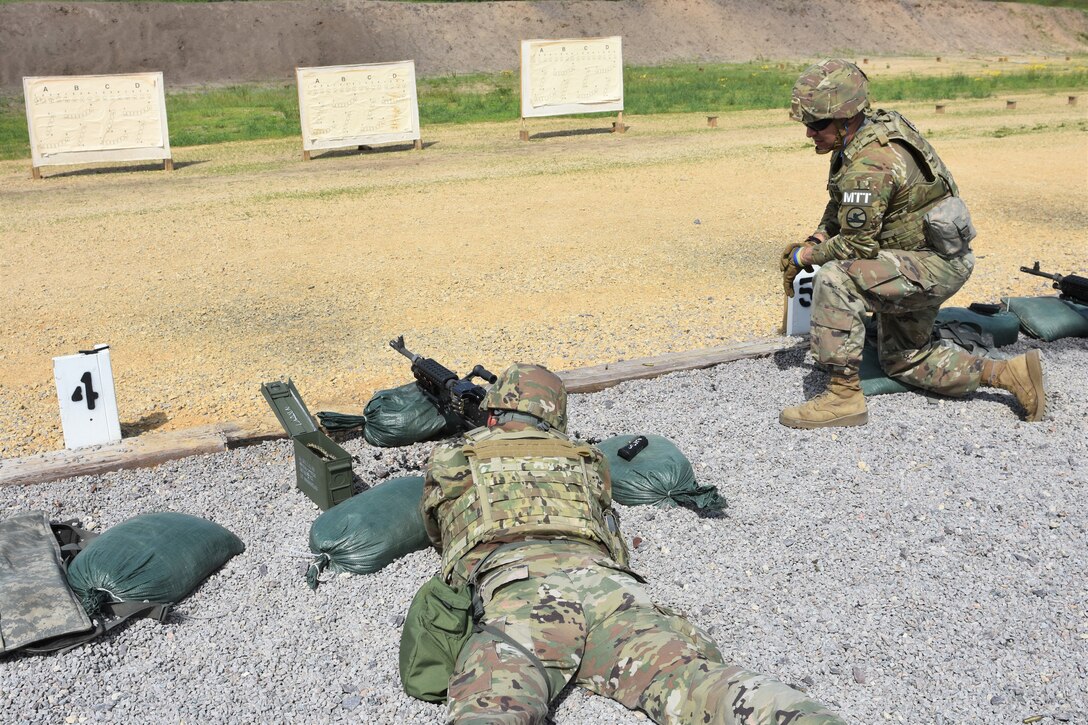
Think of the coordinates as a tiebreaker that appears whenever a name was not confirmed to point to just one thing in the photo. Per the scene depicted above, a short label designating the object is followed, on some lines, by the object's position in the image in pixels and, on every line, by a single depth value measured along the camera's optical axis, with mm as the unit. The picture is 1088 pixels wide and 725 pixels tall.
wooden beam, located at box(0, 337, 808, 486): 5000
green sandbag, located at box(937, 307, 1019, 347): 6633
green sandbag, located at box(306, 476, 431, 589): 4207
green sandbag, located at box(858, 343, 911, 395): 5969
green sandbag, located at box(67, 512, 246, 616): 3836
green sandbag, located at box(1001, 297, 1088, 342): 6801
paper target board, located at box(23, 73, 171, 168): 15648
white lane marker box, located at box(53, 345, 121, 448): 5234
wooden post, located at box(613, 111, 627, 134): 18141
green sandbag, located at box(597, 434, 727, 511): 4684
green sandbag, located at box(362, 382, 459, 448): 5395
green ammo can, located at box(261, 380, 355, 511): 4609
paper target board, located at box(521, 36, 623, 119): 19188
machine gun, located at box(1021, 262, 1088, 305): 6895
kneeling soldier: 5422
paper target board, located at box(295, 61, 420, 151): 16469
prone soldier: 3023
